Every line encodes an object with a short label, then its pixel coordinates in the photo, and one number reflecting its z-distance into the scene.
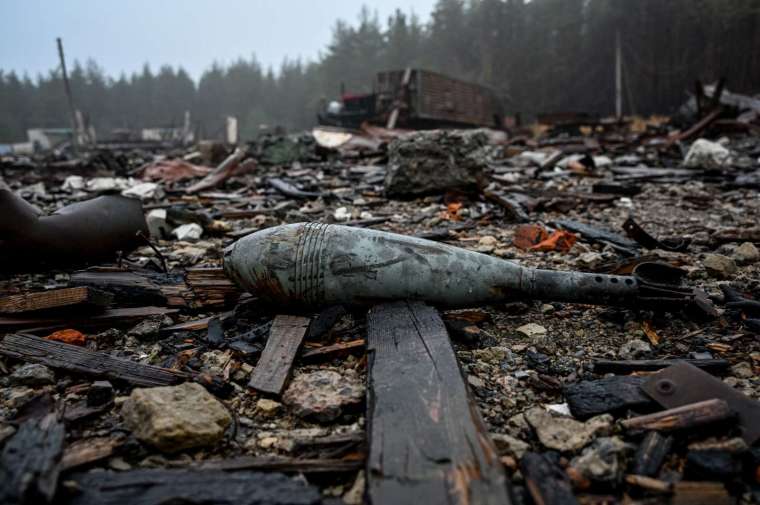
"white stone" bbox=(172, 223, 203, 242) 1.30
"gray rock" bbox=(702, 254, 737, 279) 0.88
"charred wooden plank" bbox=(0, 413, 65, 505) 0.37
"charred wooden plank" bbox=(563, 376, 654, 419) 0.51
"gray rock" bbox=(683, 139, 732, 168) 5.76
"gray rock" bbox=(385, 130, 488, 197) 1.65
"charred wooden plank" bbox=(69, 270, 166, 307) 0.80
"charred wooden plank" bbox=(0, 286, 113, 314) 0.71
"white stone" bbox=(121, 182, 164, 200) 1.97
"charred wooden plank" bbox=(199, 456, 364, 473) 0.44
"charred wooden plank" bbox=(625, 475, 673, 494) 0.41
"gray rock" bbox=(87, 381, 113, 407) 0.54
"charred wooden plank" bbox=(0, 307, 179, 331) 0.70
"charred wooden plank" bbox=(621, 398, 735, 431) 0.46
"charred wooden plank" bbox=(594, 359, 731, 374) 0.58
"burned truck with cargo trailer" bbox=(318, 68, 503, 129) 12.40
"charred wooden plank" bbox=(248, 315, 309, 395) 0.57
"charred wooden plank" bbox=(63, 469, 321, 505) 0.39
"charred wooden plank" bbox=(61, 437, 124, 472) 0.44
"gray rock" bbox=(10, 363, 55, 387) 0.58
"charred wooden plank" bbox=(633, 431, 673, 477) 0.43
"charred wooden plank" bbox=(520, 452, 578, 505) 0.40
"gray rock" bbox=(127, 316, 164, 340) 0.71
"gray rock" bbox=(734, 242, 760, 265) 0.95
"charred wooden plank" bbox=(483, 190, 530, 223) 1.38
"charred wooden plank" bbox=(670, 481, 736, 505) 0.40
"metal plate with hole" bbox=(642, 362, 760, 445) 0.47
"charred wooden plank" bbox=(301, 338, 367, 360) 0.64
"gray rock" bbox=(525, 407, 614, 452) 0.47
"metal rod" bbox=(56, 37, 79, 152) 13.59
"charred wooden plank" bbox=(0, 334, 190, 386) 0.58
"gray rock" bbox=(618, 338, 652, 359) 0.63
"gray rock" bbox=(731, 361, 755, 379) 0.57
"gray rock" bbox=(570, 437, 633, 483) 0.42
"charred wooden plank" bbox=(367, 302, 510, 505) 0.38
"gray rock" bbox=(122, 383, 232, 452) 0.47
